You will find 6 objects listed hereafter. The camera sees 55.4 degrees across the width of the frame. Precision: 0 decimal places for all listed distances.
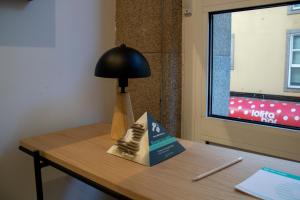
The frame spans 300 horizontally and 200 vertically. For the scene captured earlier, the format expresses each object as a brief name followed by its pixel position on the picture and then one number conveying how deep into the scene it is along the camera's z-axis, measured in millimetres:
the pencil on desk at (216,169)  868
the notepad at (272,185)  750
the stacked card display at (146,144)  999
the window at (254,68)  1324
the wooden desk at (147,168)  790
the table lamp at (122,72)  1107
